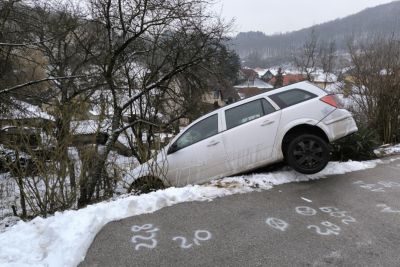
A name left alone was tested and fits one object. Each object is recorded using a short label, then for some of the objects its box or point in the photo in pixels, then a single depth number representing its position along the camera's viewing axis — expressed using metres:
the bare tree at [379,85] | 12.30
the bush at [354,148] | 8.79
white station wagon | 6.72
